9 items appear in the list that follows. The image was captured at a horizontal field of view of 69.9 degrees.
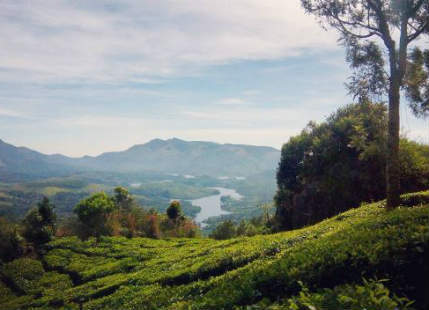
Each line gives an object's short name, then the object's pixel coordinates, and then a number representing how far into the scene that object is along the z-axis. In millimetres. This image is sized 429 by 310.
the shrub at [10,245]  44750
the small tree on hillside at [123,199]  73812
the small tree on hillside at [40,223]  48812
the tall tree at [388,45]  14727
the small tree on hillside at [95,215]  55125
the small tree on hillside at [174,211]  64688
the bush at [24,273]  33219
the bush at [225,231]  62775
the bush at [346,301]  5023
